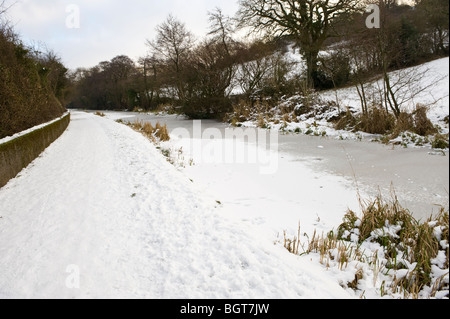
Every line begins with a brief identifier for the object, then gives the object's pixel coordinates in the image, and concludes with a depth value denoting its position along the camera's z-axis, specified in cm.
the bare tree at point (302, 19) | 1613
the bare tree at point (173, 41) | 2522
